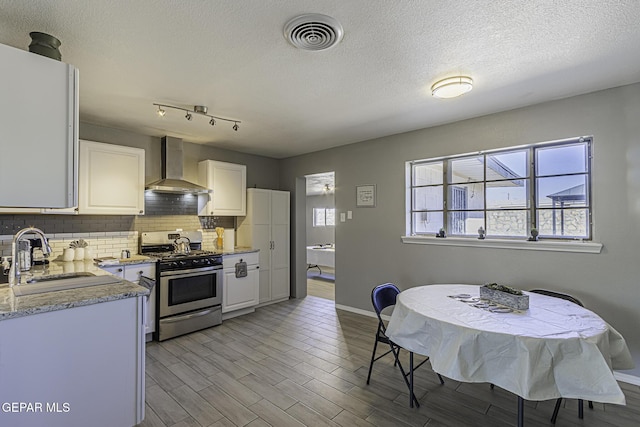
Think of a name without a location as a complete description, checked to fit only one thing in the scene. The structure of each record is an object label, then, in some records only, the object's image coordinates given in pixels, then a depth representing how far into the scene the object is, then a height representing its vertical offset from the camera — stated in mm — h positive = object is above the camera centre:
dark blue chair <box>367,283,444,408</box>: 2271 -776
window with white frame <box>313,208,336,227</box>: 9855 -58
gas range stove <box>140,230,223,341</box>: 3516 -837
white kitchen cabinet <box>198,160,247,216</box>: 4422 +404
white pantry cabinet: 4816 -331
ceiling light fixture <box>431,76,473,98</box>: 2398 +1017
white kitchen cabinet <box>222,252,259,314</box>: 4160 -973
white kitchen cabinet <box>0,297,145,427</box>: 1559 -835
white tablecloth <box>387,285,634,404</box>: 1573 -741
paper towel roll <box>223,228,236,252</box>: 4582 -373
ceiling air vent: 1740 +1092
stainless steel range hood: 3969 +627
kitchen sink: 1903 -465
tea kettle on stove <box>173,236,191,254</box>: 4148 -413
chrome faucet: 2046 -319
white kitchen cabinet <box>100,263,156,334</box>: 3219 -640
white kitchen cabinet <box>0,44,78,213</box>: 1637 +466
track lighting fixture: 3020 +1063
